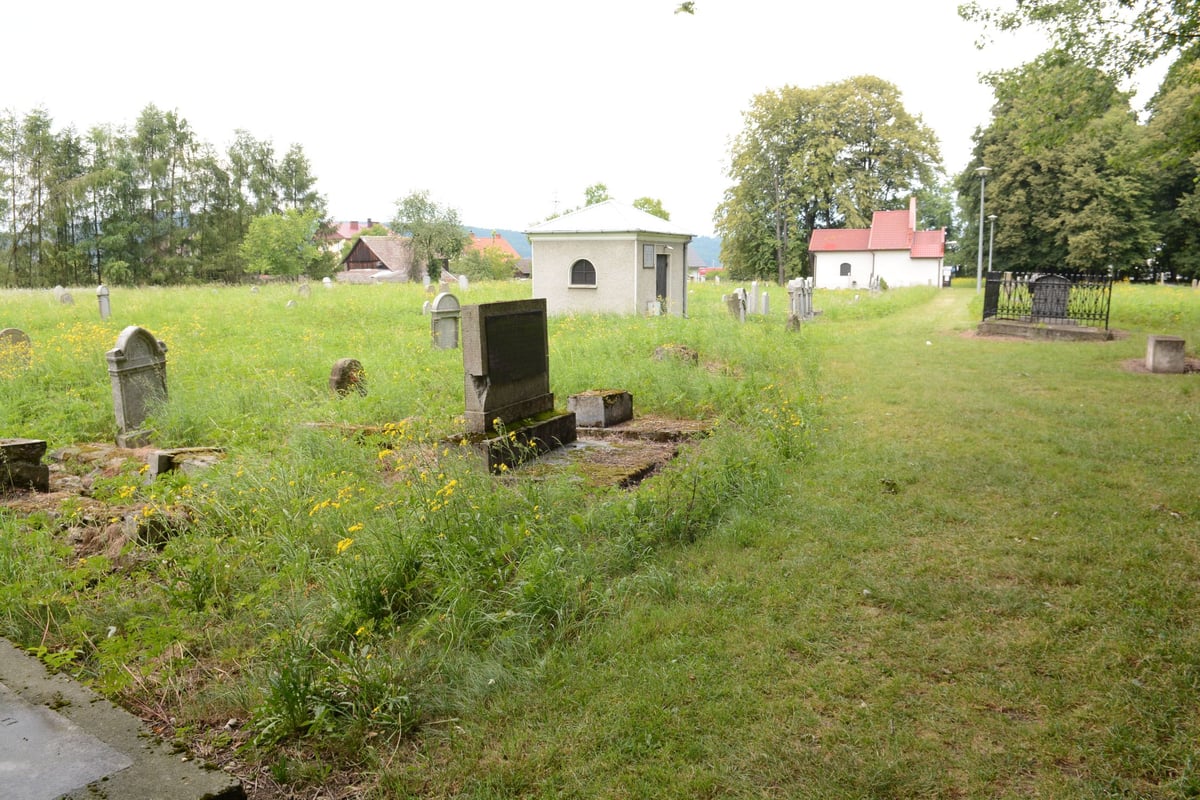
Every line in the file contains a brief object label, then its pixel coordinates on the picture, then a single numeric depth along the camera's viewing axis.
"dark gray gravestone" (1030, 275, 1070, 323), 18.56
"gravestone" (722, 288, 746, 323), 20.80
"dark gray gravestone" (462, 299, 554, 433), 7.30
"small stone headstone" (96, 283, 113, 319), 19.70
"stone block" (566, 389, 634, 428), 9.30
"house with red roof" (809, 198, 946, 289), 51.53
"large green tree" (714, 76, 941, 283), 50.19
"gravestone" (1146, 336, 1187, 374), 11.69
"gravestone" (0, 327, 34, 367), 12.28
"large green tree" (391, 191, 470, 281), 62.69
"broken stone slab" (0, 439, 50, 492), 6.86
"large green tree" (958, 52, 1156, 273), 42.31
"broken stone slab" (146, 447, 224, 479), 6.95
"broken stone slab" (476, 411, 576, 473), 6.95
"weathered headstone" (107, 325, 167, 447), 8.97
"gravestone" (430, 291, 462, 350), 15.29
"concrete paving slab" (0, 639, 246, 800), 2.62
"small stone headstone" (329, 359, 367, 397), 10.77
